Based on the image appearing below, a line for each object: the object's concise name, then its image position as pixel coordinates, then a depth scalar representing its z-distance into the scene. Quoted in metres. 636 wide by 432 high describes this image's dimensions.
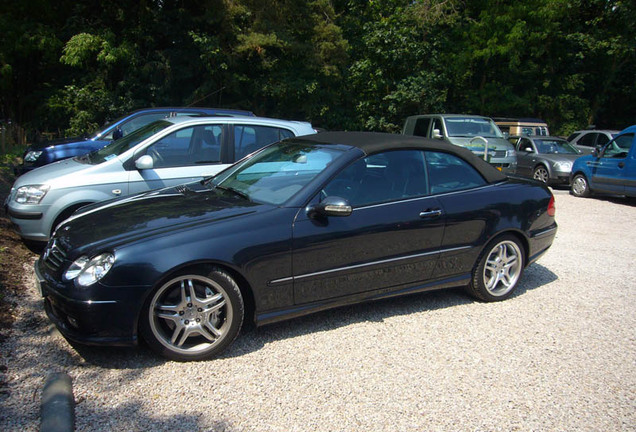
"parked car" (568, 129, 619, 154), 16.05
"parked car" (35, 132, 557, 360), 3.31
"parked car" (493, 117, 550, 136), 19.09
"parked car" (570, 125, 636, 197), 11.14
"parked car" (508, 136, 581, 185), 14.02
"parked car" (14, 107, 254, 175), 8.95
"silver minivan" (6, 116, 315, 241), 5.46
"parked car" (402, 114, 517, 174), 12.35
